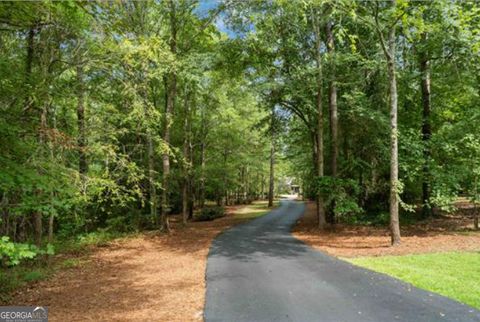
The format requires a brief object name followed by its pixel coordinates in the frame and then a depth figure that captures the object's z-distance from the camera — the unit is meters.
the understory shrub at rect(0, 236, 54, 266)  4.27
